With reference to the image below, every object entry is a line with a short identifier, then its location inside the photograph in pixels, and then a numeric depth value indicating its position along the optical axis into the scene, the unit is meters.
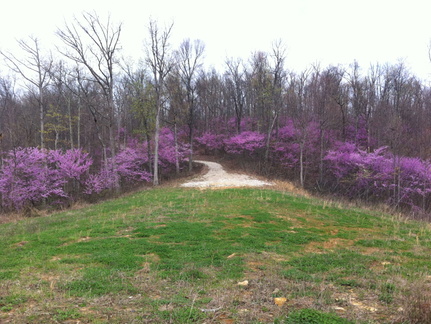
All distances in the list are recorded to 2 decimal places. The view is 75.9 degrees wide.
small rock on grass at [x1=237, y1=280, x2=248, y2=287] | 4.55
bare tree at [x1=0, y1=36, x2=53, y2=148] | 23.66
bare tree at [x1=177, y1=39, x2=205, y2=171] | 29.95
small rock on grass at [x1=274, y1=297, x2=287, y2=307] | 3.73
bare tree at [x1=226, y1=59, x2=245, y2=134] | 38.12
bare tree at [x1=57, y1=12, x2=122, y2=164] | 20.81
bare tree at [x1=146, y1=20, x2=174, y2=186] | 23.68
